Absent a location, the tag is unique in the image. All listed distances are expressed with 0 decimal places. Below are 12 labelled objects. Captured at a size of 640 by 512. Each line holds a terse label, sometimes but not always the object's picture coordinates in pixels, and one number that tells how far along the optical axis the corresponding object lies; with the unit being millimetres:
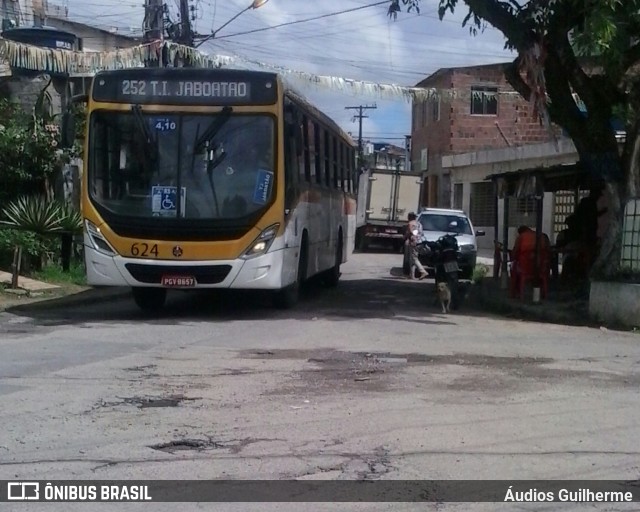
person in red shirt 18141
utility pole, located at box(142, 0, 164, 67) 23562
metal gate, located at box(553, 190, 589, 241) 32531
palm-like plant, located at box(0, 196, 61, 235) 20359
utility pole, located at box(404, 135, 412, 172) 56306
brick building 42656
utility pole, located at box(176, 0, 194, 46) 25558
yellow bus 14352
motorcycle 17516
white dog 17250
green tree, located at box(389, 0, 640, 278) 15289
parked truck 38344
